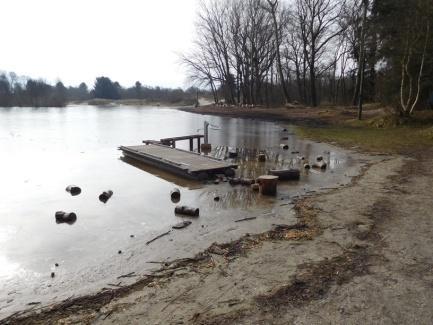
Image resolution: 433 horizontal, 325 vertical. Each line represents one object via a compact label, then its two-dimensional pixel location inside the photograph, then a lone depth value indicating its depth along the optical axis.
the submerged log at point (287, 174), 9.56
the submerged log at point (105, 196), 8.27
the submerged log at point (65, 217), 6.94
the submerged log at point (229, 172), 10.16
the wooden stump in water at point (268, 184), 8.20
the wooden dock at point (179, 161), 10.03
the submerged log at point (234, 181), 9.31
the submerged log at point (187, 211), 6.98
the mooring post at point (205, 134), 16.16
